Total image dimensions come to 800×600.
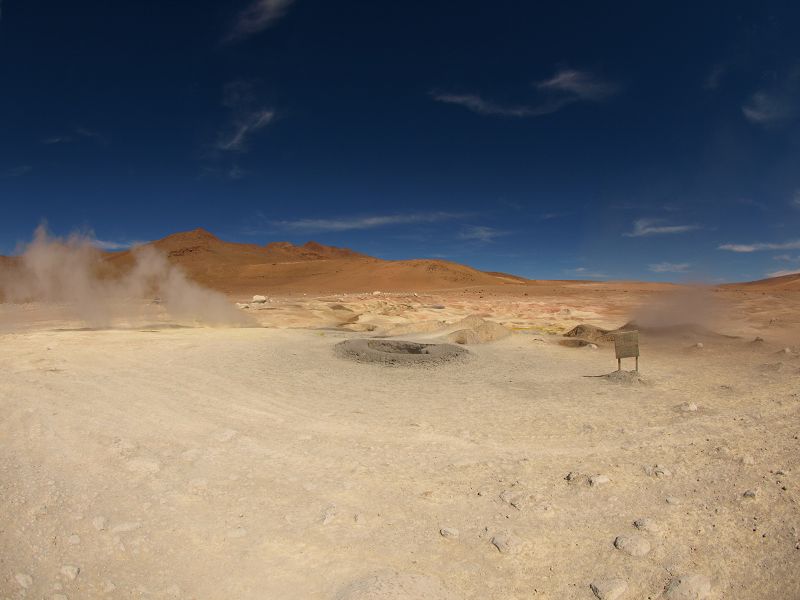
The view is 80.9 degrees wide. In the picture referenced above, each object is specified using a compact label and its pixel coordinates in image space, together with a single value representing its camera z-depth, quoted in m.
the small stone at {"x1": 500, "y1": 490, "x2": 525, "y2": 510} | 3.89
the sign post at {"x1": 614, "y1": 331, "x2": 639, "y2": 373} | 8.44
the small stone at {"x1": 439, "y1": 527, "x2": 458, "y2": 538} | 3.43
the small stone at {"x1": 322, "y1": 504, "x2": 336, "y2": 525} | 3.56
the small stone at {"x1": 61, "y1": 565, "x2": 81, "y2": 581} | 2.83
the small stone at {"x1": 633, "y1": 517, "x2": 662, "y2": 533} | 3.44
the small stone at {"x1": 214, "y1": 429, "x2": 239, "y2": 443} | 5.20
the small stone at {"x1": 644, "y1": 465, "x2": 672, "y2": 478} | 4.33
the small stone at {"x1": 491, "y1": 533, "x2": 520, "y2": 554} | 3.24
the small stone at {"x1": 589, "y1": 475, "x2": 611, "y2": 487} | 4.19
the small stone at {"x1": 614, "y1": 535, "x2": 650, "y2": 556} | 3.20
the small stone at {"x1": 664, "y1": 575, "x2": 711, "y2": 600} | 2.77
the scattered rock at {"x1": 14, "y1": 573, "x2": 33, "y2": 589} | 2.74
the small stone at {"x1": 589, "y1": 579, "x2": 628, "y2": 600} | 2.81
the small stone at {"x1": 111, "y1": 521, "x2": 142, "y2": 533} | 3.30
